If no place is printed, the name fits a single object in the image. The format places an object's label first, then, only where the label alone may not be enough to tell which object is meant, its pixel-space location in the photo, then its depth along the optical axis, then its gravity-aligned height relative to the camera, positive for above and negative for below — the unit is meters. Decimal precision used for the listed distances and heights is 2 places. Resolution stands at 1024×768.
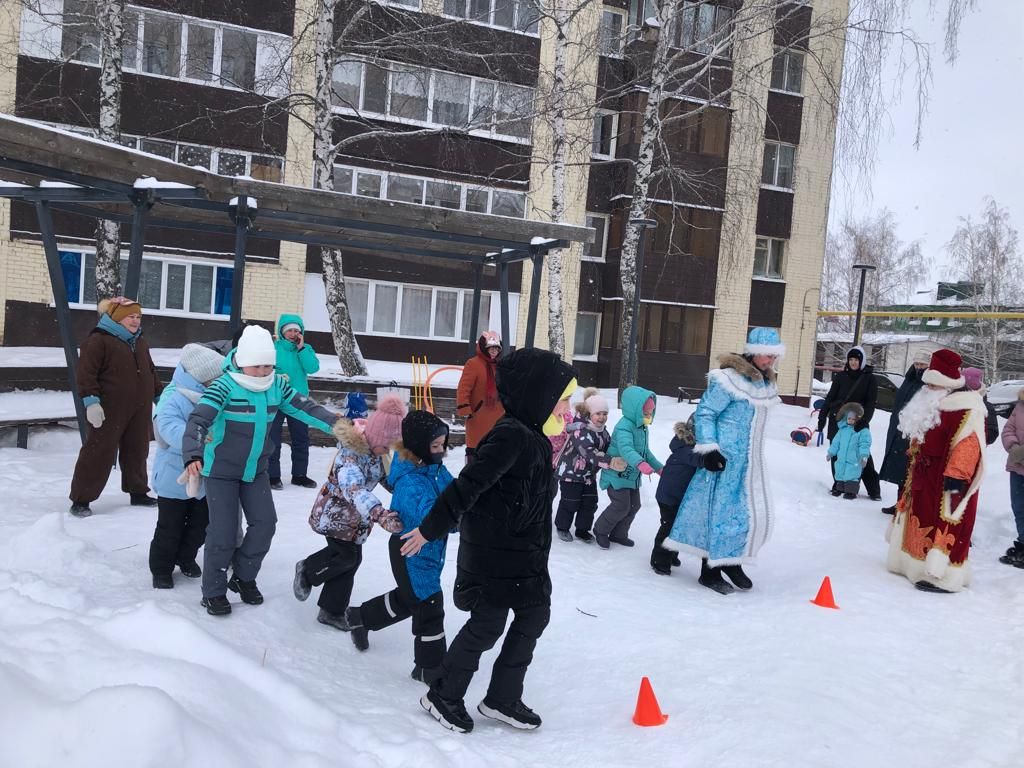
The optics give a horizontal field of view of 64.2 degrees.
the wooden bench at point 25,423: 8.88 -1.34
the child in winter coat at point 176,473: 4.96 -0.96
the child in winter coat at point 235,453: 4.54 -0.75
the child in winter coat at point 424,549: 4.08 -1.08
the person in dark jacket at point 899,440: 9.01 -0.77
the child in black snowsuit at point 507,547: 3.68 -0.94
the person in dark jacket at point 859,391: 10.37 -0.27
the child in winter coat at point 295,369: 7.93 -0.43
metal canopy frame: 6.45 +1.13
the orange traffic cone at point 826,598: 5.87 -1.66
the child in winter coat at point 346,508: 4.44 -0.99
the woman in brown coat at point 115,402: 6.41 -0.74
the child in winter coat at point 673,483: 6.40 -1.01
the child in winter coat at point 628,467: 7.04 -0.97
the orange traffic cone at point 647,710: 3.87 -1.69
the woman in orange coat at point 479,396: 7.56 -0.53
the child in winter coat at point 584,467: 7.31 -1.07
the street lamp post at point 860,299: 17.36 +1.59
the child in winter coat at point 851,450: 10.14 -1.00
